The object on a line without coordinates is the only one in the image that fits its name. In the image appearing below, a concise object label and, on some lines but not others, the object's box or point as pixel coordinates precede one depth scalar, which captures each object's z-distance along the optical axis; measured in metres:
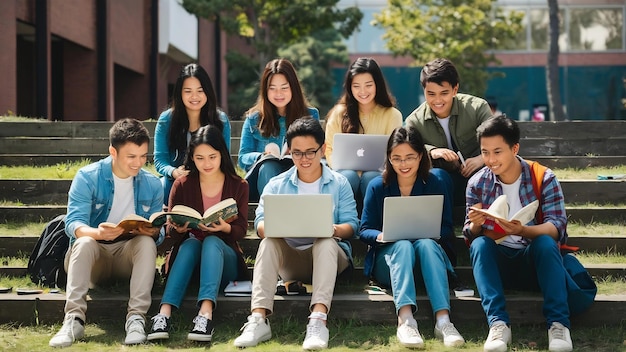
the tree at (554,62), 15.77
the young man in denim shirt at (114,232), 4.44
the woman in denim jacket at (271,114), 5.82
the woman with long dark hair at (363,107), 5.75
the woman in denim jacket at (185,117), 5.71
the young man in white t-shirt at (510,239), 4.25
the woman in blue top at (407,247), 4.39
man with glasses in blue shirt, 4.36
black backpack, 5.01
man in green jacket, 5.37
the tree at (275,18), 18.39
